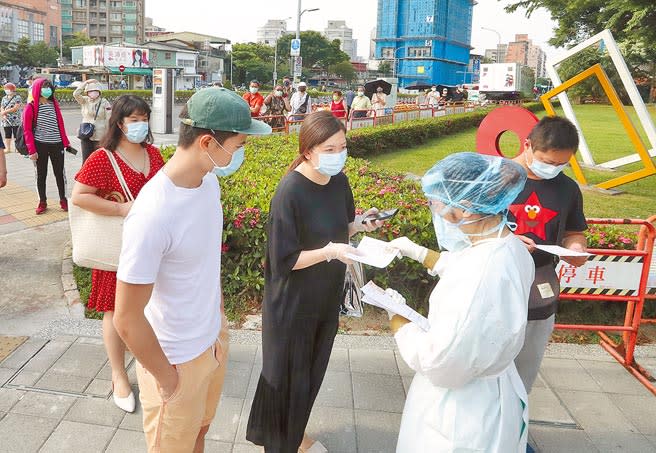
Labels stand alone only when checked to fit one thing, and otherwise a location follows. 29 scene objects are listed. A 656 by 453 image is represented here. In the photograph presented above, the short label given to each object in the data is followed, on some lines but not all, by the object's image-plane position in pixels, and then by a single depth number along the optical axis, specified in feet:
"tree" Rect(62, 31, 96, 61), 262.57
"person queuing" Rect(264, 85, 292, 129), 44.80
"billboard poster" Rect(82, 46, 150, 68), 174.60
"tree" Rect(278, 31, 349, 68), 312.50
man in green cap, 5.47
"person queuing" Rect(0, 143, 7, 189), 17.31
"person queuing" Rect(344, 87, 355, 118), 67.51
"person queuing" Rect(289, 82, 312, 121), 48.83
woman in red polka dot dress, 9.62
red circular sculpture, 14.96
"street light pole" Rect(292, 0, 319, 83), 88.48
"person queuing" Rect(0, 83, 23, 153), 37.83
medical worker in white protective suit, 5.48
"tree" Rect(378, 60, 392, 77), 312.91
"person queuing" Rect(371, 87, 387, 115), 62.31
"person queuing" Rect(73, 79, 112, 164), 23.70
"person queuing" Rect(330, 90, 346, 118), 50.31
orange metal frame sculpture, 28.66
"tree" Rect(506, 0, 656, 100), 29.17
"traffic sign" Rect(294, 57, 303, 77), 87.20
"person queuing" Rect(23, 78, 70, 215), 21.88
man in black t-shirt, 8.81
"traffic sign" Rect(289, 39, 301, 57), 86.99
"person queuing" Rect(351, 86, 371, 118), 54.82
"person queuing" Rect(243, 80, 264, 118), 43.57
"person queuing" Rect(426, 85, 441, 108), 83.51
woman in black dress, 7.97
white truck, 138.31
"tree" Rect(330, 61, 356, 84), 323.57
